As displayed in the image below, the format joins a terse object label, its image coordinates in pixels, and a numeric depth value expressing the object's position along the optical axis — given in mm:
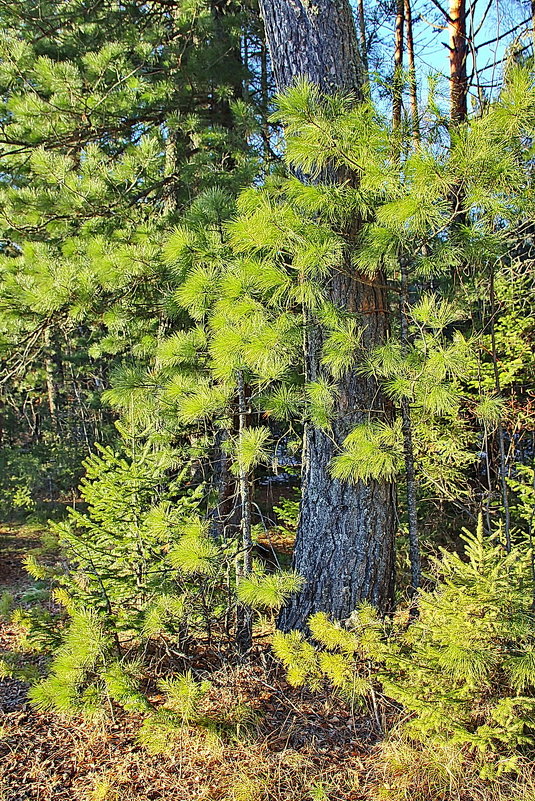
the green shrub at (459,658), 2225
